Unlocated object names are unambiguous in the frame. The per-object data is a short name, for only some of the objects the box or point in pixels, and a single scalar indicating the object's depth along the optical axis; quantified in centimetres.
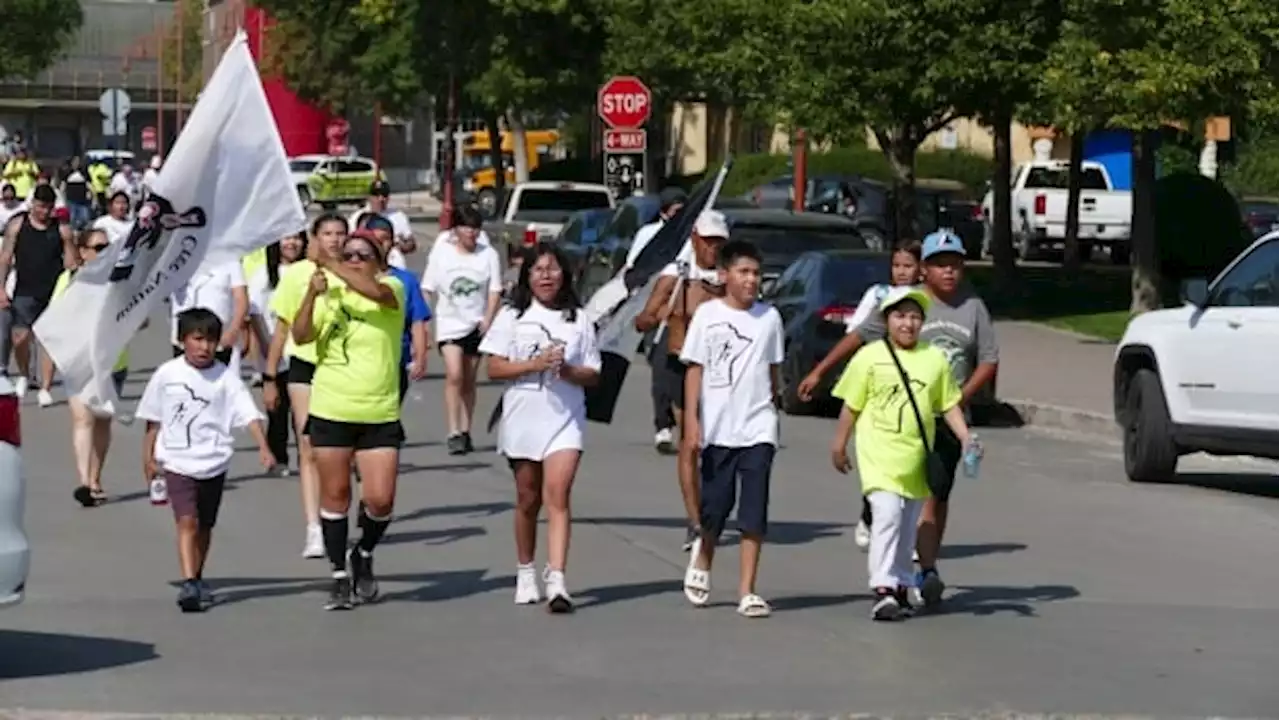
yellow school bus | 7819
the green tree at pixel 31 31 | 8762
